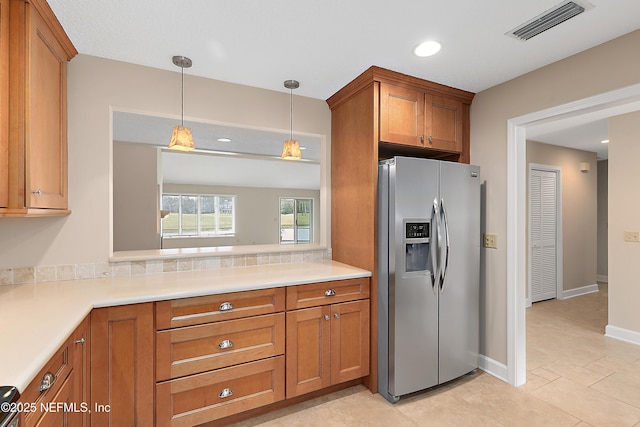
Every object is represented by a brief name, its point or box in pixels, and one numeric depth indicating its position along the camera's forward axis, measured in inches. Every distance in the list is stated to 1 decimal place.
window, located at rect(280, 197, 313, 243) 350.9
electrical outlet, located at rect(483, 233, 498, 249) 101.3
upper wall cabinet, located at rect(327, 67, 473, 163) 92.7
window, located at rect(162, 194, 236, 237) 287.9
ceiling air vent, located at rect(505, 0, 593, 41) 62.6
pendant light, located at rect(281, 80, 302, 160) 98.9
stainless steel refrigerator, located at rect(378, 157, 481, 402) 87.3
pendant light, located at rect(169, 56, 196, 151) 81.8
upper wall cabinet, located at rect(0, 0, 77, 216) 56.4
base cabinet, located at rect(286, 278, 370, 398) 82.3
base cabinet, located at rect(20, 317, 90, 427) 40.5
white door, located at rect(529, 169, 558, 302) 180.1
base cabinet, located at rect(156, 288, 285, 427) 68.9
